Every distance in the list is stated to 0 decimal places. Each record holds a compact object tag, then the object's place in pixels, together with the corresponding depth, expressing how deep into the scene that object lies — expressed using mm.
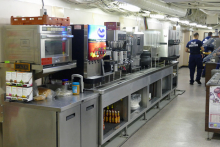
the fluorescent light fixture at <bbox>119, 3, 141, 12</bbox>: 5070
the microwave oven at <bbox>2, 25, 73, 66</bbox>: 2736
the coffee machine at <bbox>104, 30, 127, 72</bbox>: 4031
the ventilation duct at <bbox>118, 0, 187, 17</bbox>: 4848
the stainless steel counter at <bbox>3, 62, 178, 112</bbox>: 2650
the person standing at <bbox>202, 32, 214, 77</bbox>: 10328
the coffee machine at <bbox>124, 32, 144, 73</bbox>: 4682
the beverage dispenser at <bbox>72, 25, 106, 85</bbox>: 3363
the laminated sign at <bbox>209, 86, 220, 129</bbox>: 4078
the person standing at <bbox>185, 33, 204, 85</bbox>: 8750
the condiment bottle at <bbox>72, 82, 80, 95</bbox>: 3217
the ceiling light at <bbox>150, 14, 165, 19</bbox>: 7454
